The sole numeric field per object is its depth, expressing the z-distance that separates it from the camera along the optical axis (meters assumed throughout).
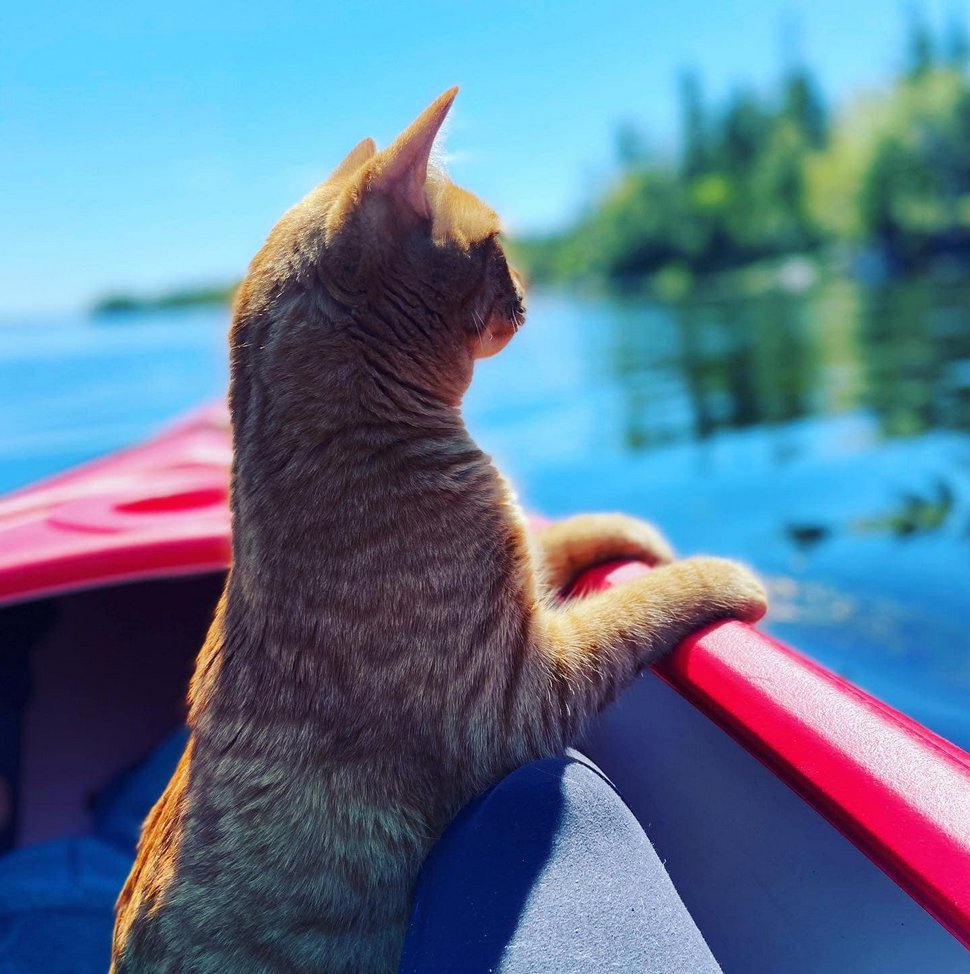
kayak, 0.28
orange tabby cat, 0.35
